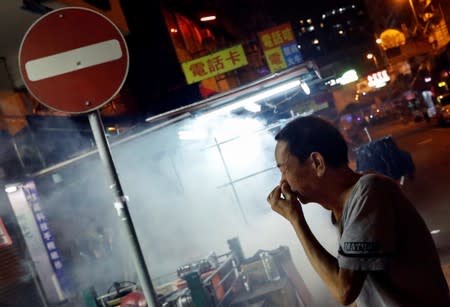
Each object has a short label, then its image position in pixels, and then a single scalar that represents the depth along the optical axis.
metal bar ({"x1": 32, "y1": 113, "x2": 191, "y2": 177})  7.79
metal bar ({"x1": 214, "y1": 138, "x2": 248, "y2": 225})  11.23
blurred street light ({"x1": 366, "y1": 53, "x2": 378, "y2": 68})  66.50
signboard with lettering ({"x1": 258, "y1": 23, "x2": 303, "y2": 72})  17.48
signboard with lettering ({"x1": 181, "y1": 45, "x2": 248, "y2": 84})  14.60
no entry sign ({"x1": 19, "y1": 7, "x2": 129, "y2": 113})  2.96
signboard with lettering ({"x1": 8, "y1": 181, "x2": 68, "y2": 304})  9.38
